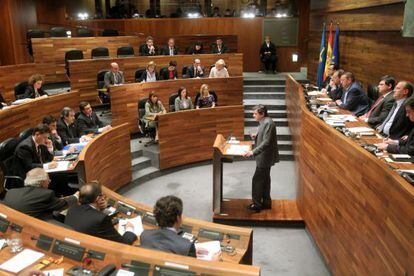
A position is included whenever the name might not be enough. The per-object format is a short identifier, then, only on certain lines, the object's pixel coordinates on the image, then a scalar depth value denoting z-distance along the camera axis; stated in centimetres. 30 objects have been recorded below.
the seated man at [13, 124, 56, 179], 461
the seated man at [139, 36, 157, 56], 982
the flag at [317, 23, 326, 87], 934
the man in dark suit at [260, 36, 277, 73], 1193
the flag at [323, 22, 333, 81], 898
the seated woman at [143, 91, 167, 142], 711
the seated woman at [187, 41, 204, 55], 1041
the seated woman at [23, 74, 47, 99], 658
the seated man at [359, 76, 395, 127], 495
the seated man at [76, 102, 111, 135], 595
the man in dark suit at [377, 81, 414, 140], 419
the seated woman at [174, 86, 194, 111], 748
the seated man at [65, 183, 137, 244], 287
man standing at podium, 497
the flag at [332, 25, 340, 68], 871
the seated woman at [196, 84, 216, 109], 779
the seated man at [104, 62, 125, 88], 801
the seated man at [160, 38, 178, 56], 1007
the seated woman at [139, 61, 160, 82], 833
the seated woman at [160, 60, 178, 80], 882
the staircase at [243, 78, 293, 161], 816
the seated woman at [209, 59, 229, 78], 884
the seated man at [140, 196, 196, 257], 251
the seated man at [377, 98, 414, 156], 355
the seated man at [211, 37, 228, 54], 1053
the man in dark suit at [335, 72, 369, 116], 582
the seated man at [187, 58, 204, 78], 909
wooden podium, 509
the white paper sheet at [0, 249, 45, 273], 260
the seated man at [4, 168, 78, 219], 321
